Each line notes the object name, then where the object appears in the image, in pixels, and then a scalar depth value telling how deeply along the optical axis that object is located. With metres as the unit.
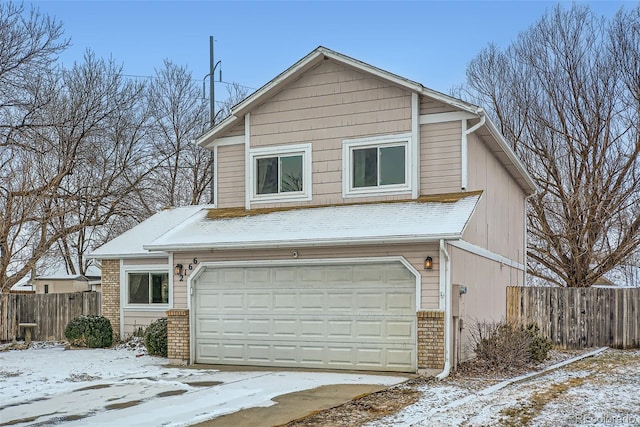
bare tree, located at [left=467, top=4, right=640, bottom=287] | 24.50
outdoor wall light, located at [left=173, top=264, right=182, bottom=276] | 15.20
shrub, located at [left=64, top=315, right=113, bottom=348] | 19.48
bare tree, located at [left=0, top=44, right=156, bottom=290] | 22.77
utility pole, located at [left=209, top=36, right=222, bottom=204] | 31.27
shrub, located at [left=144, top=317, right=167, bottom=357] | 16.44
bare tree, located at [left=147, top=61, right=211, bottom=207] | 33.09
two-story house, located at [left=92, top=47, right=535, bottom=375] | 13.14
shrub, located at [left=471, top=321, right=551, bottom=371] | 13.33
